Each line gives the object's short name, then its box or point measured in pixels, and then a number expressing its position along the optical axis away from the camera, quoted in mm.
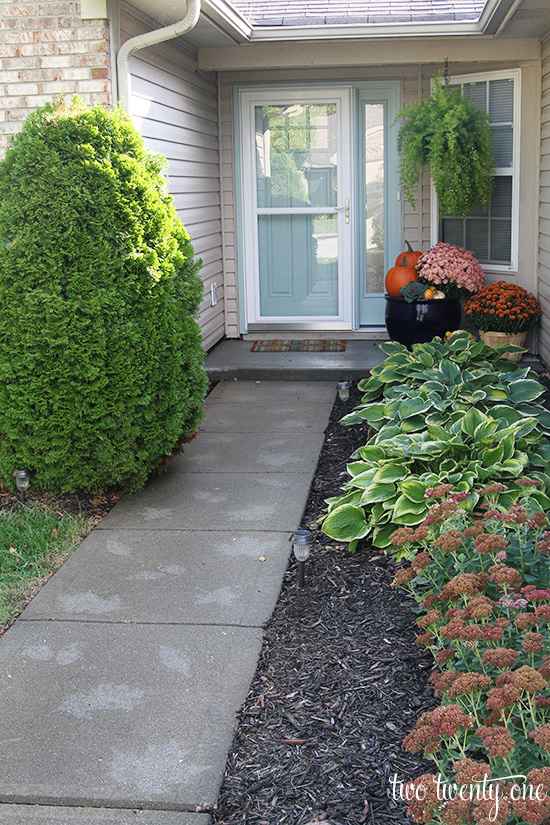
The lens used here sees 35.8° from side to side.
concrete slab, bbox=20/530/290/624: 3221
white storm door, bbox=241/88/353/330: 7734
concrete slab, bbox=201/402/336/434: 5645
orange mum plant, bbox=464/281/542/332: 6672
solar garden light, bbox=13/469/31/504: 4129
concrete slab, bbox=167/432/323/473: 4875
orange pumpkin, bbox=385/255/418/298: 7099
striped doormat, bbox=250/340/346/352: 7637
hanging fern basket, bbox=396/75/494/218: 6742
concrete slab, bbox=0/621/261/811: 2262
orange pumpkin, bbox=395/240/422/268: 7305
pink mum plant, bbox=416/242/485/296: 6871
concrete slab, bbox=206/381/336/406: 6395
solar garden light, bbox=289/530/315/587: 3242
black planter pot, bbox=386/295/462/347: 6875
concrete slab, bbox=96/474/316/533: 4059
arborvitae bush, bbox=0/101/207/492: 3939
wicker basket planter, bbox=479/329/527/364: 6805
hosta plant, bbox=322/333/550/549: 3658
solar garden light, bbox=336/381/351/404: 5801
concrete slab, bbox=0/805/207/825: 2133
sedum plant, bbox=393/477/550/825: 1720
